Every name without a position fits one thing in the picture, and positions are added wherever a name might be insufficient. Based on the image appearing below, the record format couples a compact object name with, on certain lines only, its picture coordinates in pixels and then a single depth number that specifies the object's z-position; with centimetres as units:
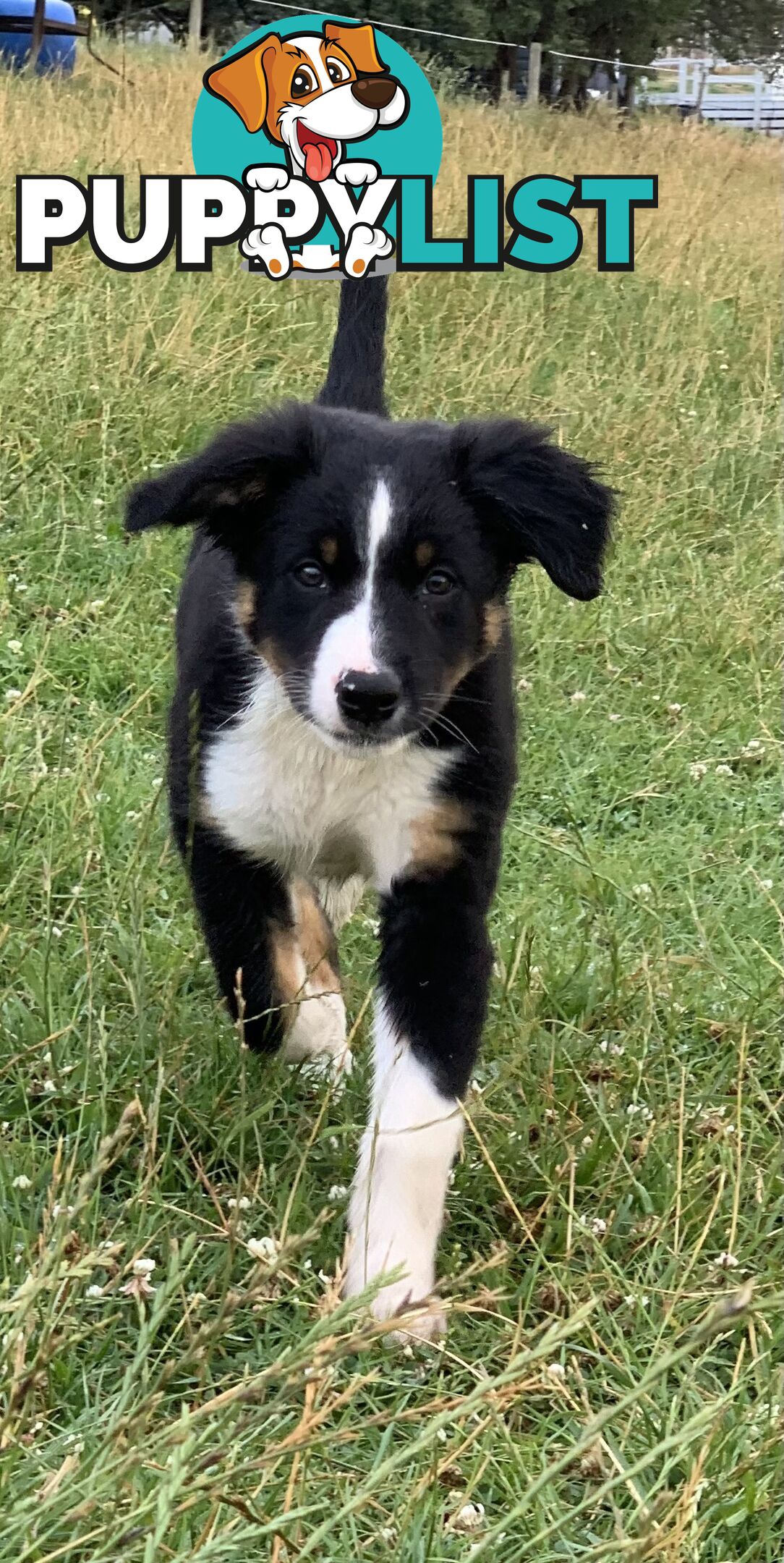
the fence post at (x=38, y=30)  907
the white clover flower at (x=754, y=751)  409
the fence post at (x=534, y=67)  1169
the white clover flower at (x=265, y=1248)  171
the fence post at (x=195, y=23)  962
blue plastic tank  977
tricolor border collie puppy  219
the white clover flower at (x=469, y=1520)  171
